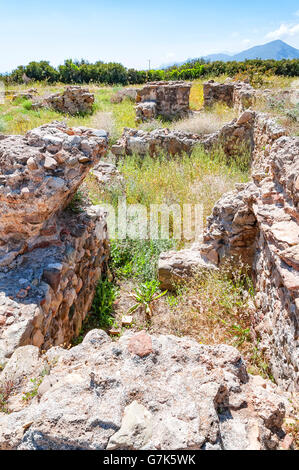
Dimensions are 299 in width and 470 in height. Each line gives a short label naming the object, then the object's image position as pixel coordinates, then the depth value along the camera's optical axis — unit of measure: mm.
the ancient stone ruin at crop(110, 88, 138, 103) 14929
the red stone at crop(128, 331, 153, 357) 1682
